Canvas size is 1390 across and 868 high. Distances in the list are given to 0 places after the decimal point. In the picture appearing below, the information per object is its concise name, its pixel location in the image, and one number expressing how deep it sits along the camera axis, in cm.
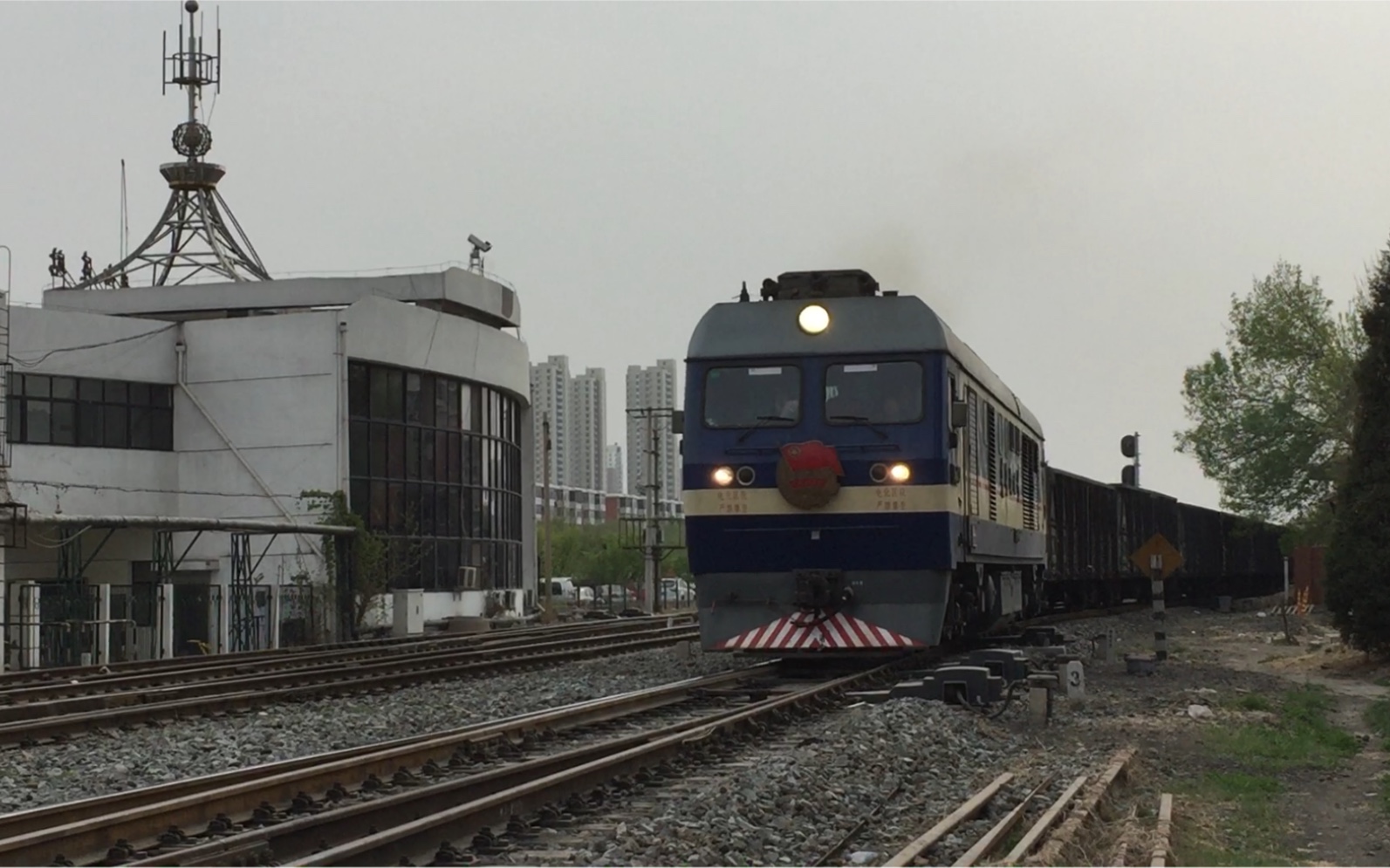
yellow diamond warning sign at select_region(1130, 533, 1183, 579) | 2206
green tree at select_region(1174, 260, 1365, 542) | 4381
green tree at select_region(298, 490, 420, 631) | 3844
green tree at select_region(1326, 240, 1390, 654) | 2116
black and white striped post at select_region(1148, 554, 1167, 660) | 2231
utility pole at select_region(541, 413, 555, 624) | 5050
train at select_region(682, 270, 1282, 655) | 1642
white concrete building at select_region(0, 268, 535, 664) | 3962
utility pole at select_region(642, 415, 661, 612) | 5531
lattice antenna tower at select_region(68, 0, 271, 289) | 5275
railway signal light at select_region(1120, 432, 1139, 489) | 4866
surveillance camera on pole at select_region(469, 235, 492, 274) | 5659
